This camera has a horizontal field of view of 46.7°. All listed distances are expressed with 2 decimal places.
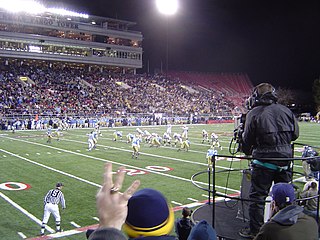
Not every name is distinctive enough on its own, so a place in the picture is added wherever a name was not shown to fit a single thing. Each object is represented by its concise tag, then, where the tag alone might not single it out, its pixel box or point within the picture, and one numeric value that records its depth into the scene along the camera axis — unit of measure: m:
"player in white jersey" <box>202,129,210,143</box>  25.38
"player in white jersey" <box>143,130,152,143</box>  23.80
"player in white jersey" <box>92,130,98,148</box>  20.66
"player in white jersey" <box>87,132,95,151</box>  20.33
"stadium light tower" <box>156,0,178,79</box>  28.76
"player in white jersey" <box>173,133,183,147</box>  21.67
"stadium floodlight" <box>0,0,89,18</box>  50.78
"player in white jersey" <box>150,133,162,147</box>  21.86
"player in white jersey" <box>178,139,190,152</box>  20.22
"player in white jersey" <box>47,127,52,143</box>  23.98
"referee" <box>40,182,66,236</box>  7.57
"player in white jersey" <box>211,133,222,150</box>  21.18
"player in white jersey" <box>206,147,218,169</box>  14.29
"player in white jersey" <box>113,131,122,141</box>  25.44
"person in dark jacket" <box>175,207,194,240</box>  3.71
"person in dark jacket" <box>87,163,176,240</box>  1.73
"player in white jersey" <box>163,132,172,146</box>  23.33
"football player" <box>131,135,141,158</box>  17.83
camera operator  4.00
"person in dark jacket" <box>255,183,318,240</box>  2.65
